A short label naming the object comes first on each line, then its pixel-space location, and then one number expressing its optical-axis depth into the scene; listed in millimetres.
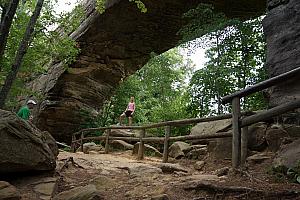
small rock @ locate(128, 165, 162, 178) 4893
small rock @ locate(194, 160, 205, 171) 5114
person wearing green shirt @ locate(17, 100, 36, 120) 7164
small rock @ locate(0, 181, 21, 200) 3498
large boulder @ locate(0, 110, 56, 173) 4141
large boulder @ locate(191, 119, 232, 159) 5069
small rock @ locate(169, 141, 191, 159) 6585
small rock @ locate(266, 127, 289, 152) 4293
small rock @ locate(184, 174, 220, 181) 3725
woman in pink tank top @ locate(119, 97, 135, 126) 13406
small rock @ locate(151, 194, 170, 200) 3127
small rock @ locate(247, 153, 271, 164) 4129
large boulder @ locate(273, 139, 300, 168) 3264
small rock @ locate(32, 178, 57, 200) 4063
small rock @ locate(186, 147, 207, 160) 5961
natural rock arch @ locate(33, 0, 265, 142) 11008
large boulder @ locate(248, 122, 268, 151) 4605
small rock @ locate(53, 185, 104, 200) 3488
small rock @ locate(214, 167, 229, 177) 4064
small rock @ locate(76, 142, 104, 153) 11176
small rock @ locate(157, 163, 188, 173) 4925
